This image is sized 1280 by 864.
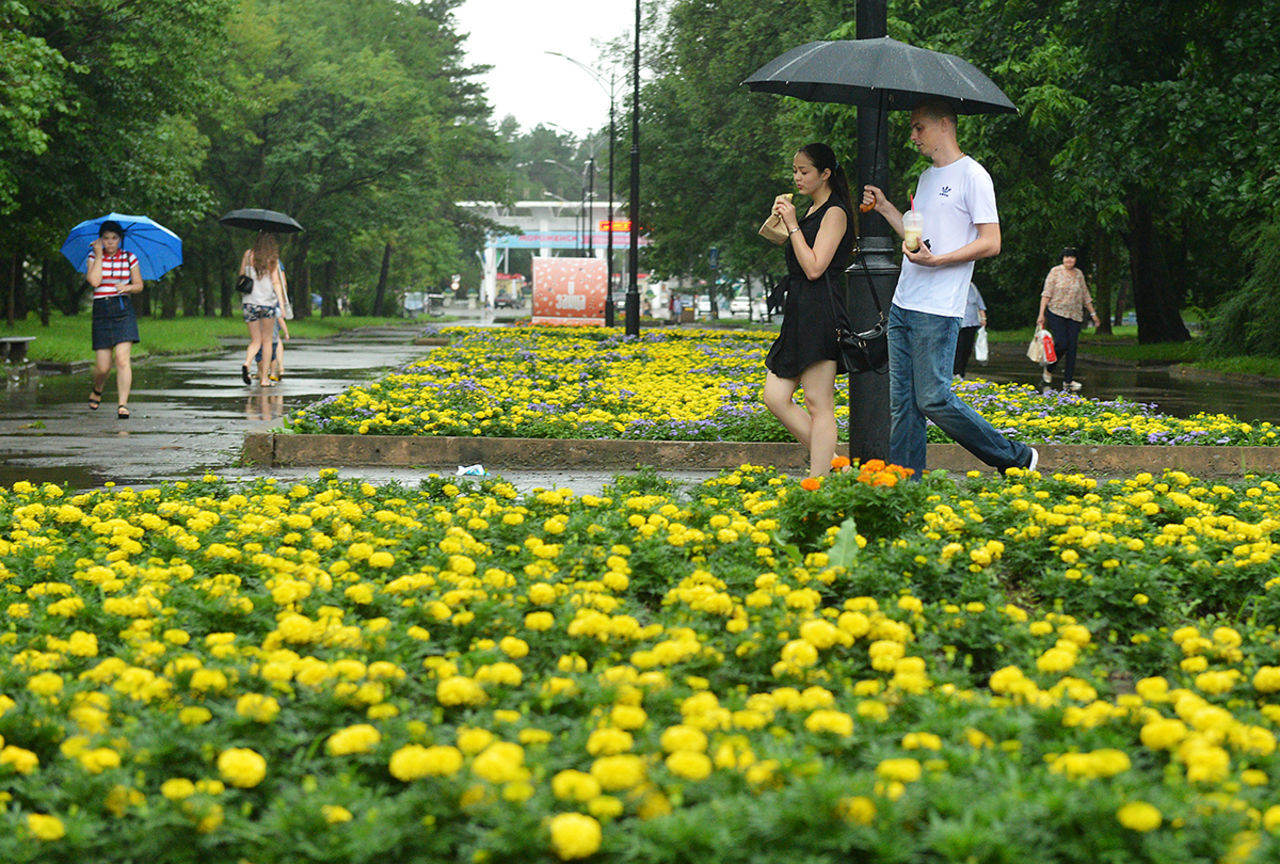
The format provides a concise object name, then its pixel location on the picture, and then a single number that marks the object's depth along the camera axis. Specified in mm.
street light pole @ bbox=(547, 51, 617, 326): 44025
